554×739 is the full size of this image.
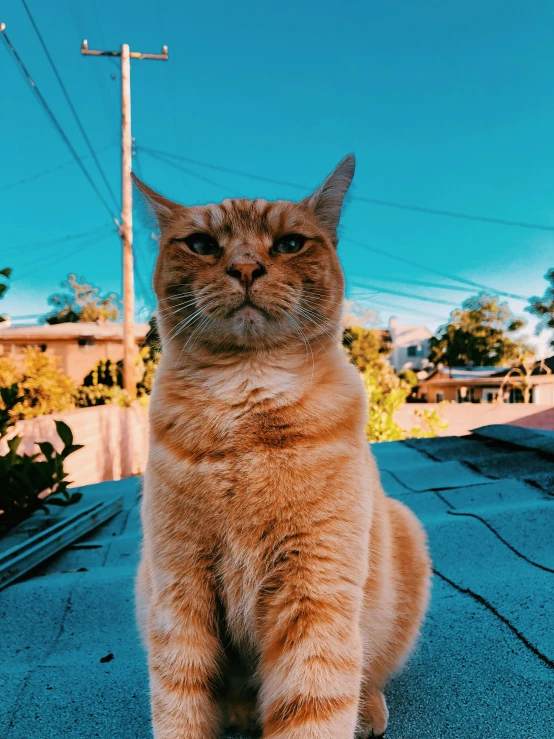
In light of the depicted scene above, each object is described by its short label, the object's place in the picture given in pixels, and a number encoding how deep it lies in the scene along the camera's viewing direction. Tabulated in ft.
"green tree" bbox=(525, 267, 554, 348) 81.51
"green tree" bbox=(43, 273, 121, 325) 100.55
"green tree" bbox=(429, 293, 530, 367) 95.76
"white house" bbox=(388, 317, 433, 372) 131.95
